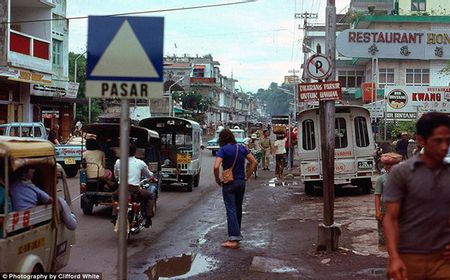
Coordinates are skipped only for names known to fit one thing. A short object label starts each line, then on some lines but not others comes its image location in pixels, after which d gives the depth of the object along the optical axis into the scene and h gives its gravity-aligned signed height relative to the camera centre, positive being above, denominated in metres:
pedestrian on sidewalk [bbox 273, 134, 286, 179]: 21.62 -0.38
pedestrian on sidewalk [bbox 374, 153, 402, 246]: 7.41 -0.50
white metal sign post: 4.17 +0.65
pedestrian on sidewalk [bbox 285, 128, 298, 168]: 25.70 -0.03
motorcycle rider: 9.54 -0.66
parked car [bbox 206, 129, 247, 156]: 38.80 +0.16
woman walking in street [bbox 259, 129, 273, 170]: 24.73 -0.08
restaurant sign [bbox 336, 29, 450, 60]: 23.77 +4.51
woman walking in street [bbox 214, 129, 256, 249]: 8.98 -0.56
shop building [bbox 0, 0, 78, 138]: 23.28 +3.60
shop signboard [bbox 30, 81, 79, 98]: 27.33 +2.86
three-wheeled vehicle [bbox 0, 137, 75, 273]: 4.95 -0.77
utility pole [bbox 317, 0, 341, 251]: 8.36 -0.10
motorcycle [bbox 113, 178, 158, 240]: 9.24 -1.16
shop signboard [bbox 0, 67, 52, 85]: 22.55 +2.97
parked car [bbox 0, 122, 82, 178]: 19.49 -0.19
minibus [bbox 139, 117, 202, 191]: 17.23 -0.16
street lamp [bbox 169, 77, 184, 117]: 52.65 +3.93
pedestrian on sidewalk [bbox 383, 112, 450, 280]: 3.81 -0.46
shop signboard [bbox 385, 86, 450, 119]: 27.56 +2.22
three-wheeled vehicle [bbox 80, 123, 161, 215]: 11.87 -0.25
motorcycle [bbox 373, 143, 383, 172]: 22.77 -0.66
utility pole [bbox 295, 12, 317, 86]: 51.50 +11.78
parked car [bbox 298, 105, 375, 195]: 15.77 -0.04
